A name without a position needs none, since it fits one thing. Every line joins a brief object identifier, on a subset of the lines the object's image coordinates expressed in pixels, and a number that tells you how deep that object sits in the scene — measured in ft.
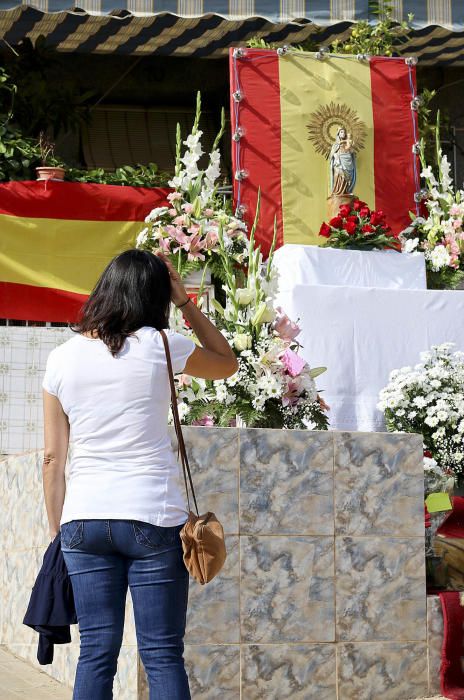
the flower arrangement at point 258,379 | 29.44
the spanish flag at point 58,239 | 44.91
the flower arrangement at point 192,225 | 39.52
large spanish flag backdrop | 47.01
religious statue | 46.26
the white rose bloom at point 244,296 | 30.80
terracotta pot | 46.42
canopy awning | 45.83
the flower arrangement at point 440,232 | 44.12
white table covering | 37.85
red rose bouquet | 42.61
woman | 16.25
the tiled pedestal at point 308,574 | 25.22
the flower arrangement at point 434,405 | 34.92
